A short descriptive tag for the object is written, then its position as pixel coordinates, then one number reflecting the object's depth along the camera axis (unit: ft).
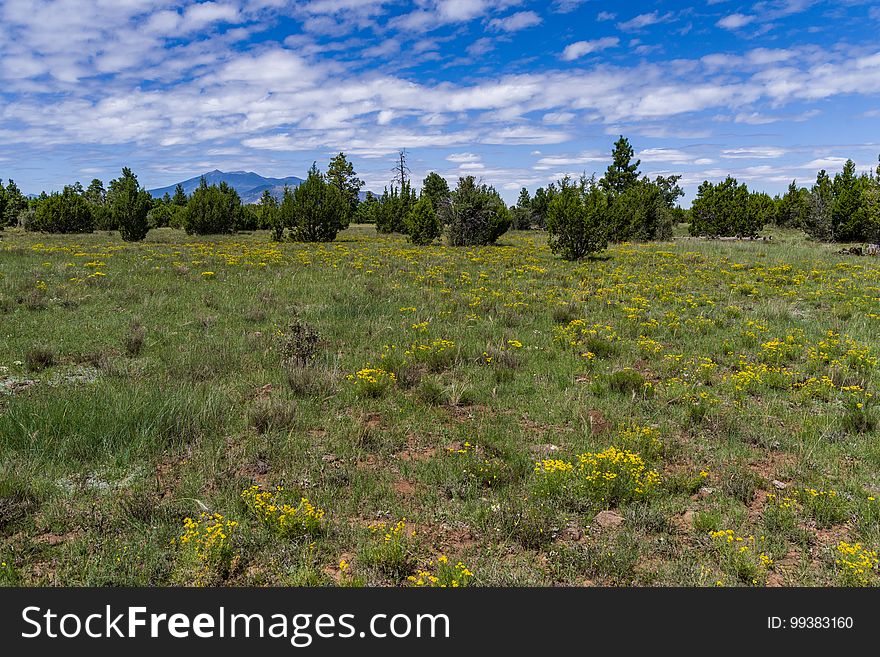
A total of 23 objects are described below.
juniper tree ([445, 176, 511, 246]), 96.22
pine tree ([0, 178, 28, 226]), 163.43
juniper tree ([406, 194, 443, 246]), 101.96
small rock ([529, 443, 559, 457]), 16.75
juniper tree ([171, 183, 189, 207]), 198.63
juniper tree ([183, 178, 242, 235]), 124.67
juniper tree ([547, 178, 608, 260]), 69.05
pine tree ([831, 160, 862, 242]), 100.58
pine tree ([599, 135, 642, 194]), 181.68
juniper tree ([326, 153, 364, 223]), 229.25
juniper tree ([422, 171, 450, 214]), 200.23
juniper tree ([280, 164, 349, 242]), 110.52
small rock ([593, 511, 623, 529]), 13.04
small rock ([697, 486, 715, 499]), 14.40
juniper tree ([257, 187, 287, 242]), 112.57
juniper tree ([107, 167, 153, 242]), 100.07
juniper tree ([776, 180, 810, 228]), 151.60
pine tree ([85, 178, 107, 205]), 237.25
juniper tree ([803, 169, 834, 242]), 105.40
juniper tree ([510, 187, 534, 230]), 169.48
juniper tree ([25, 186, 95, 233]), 132.57
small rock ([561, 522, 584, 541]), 12.53
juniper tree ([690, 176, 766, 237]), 120.06
